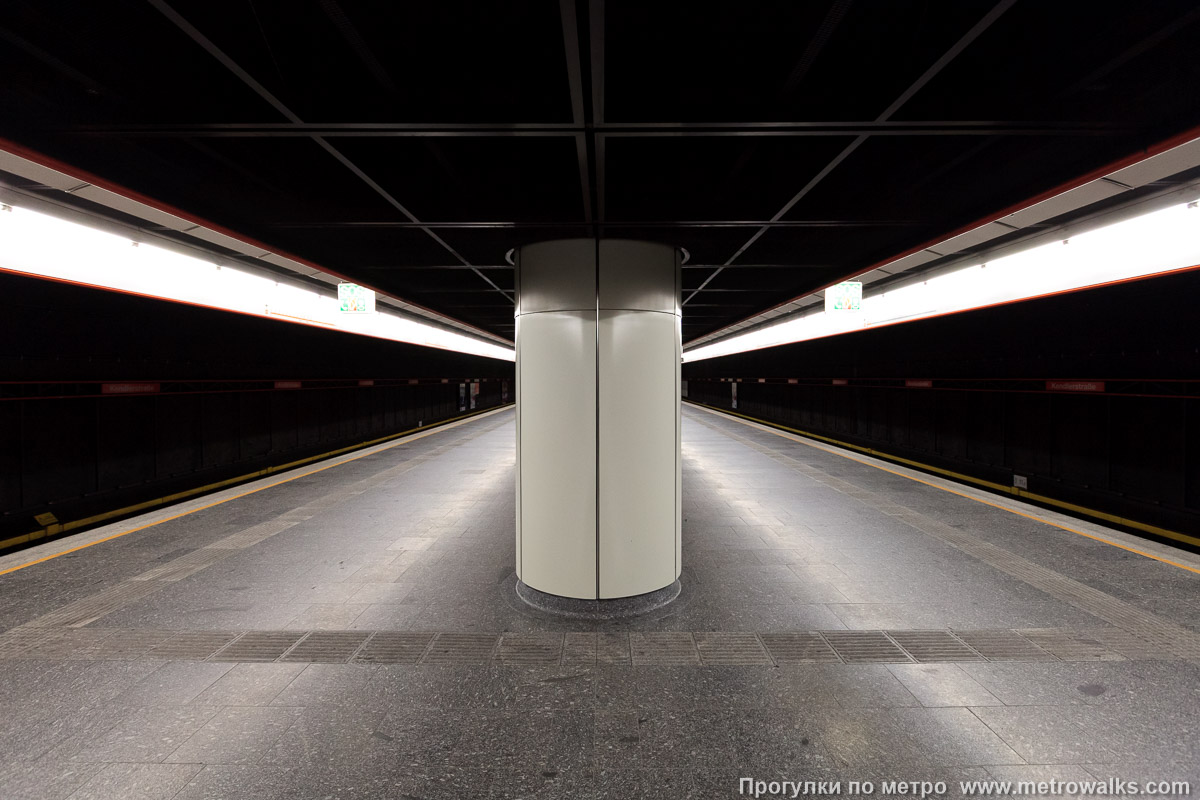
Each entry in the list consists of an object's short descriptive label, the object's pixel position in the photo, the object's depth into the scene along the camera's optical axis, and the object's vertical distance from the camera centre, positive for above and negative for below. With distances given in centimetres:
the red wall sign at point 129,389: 688 +1
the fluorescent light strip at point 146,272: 411 +132
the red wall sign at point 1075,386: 679 -6
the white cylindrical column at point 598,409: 414 -20
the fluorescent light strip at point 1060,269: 414 +129
